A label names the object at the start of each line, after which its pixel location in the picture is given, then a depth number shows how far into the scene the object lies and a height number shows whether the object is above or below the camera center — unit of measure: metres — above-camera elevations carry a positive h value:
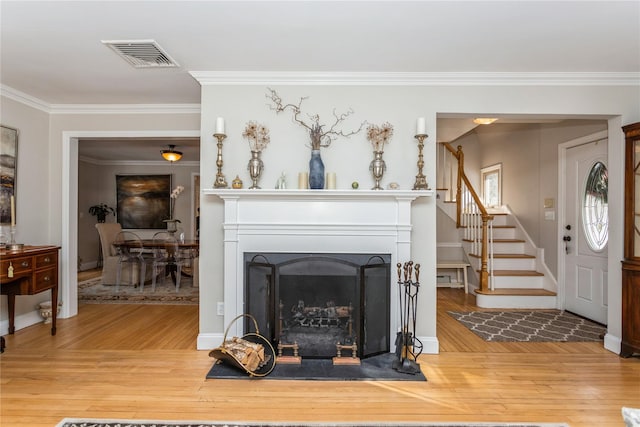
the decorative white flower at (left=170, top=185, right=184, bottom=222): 7.85 +0.22
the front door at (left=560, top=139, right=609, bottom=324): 3.91 -0.16
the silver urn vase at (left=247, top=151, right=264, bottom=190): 3.05 +0.42
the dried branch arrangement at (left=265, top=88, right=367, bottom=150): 3.13 +0.86
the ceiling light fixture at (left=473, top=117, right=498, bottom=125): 4.41 +1.21
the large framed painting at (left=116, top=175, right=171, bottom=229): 7.84 +0.35
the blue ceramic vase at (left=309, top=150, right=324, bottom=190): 2.97 +0.37
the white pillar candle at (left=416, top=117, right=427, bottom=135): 2.96 +0.76
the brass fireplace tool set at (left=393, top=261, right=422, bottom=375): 2.70 -0.91
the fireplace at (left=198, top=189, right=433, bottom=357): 2.96 -0.15
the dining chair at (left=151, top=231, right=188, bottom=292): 5.33 -0.62
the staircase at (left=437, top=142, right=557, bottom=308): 4.58 -0.64
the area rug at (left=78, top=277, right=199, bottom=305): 4.84 -1.16
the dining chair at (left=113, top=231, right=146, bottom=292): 5.40 -0.66
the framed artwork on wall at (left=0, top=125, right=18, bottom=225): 3.50 +0.47
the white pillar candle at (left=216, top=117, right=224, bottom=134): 2.97 +0.76
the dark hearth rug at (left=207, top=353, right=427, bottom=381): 2.57 -1.17
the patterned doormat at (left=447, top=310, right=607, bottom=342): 3.47 -1.18
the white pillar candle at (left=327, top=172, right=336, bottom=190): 3.04 +0.30
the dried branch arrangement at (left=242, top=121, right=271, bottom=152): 3.12 +0.72
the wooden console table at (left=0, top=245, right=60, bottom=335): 3.05 -0.53
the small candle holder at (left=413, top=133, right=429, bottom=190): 3.02 +0.36
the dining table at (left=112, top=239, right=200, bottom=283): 5.34 -0.45
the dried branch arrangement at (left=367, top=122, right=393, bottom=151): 3.10 +0.72
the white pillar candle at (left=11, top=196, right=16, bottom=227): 3.26 +0.01
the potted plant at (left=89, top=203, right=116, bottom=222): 7.57 +0.09
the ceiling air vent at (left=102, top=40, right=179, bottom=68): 2.55 +1.25
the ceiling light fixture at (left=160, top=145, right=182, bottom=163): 5.86 +1.03
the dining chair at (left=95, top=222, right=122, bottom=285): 5.64 -0.63
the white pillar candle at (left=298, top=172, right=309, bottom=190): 3.04 +0.30
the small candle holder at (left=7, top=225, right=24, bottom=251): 3.21 -0.27
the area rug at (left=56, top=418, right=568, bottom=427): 2.02 -1.20
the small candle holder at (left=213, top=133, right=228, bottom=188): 3.04 +0.35
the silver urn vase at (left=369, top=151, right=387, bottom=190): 3.02 +0.42
